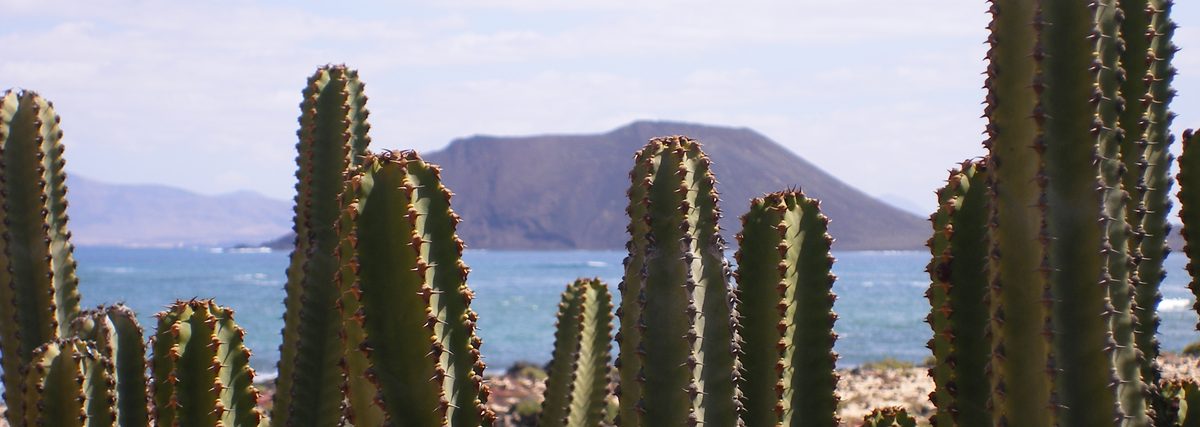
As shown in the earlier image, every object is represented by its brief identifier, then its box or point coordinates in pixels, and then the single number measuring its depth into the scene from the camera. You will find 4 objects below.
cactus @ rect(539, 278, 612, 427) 6.73
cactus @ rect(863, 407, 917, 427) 4.61
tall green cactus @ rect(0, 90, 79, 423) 6.24
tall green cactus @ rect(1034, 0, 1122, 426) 3.09
